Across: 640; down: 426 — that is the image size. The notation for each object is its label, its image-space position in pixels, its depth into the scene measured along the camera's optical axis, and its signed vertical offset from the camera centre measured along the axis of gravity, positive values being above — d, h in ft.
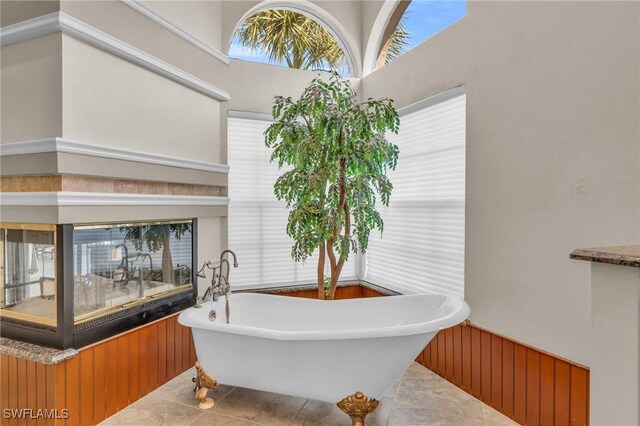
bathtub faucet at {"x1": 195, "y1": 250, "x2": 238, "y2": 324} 8.39 -1.87
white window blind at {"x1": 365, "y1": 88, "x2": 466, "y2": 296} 8.73 +0.05
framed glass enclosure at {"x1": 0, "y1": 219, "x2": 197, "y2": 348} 6.68 -1.45
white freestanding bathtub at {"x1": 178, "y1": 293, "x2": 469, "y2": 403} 6.55 -2.69
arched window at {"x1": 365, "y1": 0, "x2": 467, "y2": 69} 9.17 +5.01
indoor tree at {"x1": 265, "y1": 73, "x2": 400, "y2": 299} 8.84 +1.05
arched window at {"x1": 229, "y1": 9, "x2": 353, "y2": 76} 11.32 +5.21
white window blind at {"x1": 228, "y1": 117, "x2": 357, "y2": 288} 11.14 -0.22
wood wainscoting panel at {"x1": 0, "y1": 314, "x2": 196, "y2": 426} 6.50 -3.25
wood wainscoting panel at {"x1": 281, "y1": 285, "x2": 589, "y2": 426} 6.28 -3.33
